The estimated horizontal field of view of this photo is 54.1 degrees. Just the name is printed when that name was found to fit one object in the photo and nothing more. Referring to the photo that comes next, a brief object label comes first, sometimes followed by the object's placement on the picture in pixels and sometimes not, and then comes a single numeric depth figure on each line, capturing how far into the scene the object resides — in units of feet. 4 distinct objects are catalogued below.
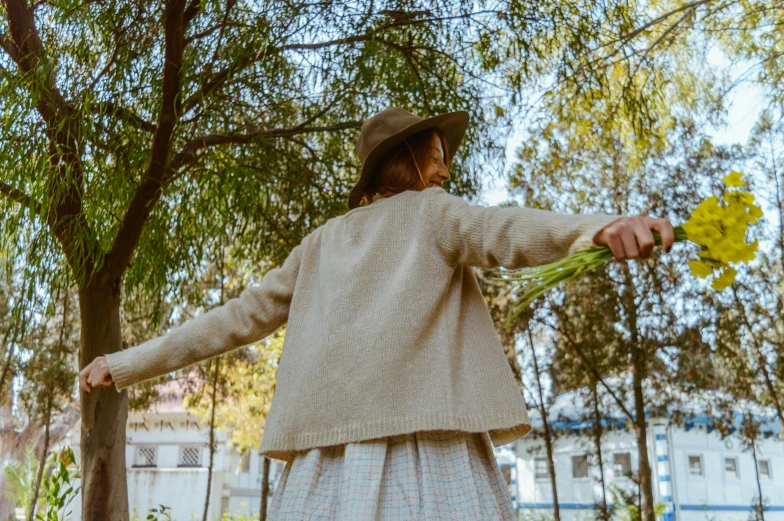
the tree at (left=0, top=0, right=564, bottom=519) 11.57
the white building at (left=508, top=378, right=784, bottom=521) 46.21
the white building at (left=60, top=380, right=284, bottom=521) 51.03
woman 5.05
